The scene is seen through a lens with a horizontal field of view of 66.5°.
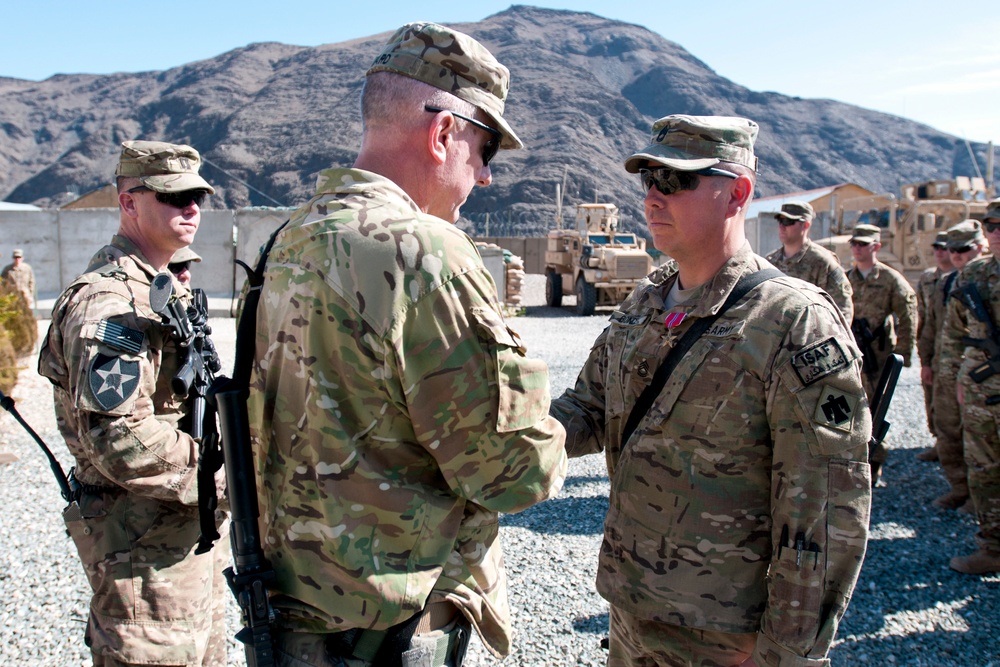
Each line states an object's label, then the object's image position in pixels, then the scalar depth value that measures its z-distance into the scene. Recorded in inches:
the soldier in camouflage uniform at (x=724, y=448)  69.4
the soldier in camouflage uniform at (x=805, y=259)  212.7
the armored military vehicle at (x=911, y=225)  595.7
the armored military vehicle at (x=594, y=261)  687.7
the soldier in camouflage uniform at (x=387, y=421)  53.6
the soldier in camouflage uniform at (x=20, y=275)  439.5
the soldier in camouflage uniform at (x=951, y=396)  221.8
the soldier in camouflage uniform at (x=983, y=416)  173.6
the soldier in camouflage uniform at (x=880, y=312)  249.9
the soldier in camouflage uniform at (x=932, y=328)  262.4
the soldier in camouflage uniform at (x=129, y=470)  87.4
